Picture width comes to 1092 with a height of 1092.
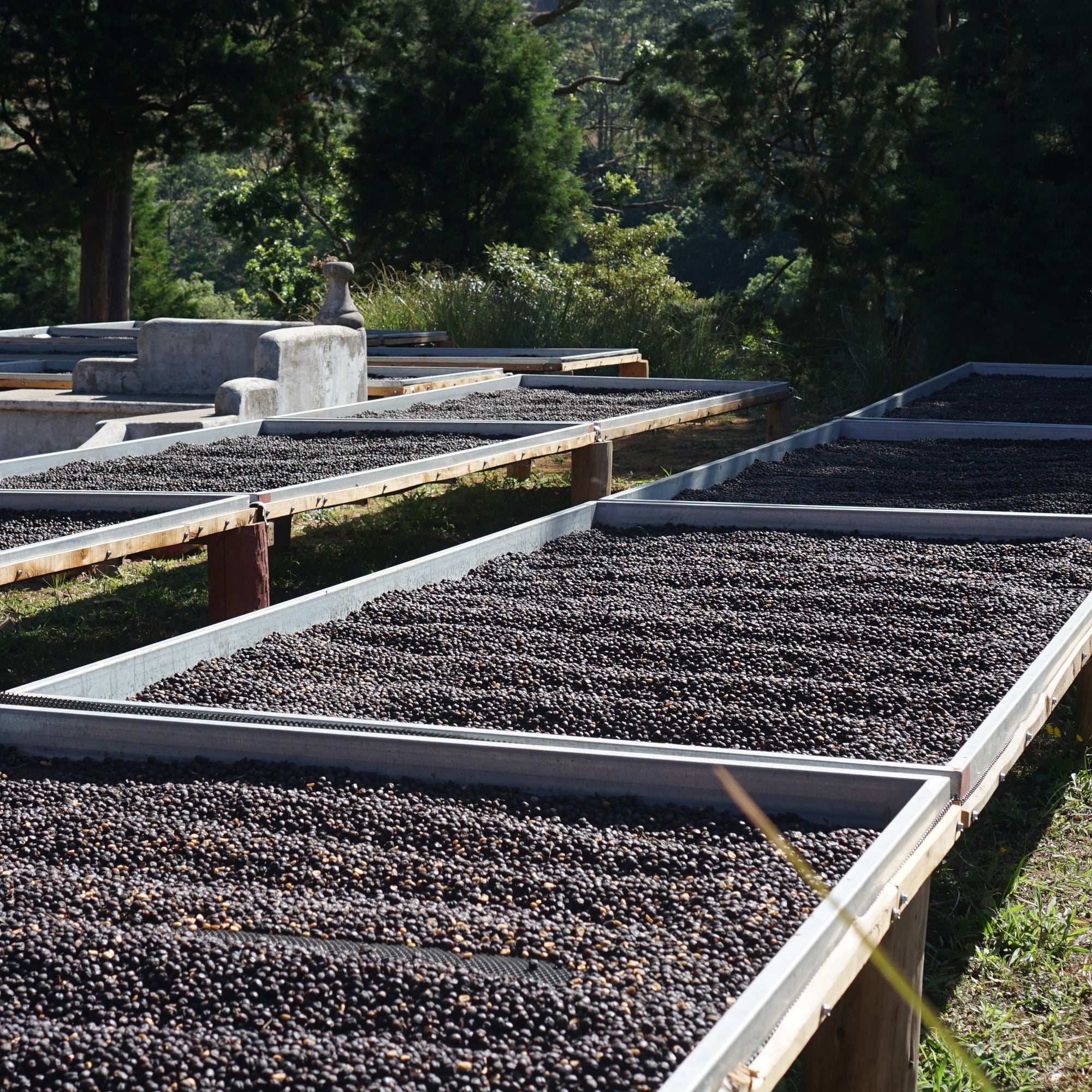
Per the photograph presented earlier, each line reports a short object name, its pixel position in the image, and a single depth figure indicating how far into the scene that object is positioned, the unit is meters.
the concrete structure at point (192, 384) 6.98
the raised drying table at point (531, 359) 9.43
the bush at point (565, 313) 11.98
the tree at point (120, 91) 14.33
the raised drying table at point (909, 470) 4.83
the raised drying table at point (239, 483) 3.92
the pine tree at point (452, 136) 17.61
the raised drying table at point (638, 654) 2.40
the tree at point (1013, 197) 10.27
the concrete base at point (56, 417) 7.40
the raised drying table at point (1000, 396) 7.03
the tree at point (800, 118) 12.73
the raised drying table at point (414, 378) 8.12
